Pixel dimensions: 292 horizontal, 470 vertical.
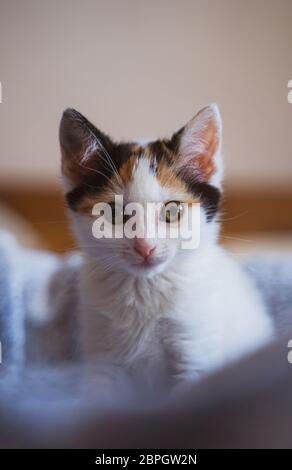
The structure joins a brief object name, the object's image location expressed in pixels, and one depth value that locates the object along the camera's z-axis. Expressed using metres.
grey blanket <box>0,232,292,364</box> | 0.35
